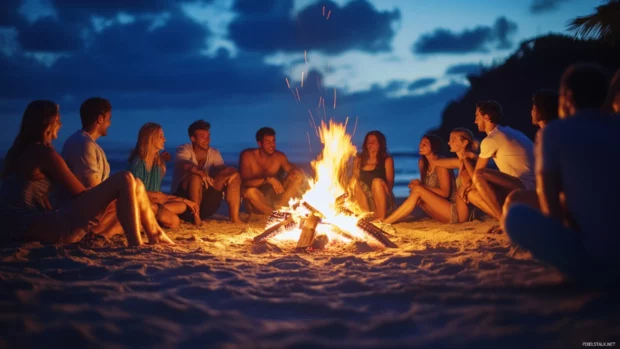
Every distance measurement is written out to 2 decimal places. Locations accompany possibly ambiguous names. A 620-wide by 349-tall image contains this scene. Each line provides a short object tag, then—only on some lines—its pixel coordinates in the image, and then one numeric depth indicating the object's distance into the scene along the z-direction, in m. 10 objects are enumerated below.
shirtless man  8.35
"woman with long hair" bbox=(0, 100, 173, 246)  5.03
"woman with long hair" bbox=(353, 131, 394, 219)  7.94
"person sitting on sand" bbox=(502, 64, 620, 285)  2.93
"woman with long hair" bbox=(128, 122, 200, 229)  6.88
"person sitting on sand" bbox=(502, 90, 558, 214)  5.16
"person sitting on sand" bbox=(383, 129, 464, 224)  7.43
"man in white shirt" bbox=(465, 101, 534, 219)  5.91
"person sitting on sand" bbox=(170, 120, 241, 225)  7.60
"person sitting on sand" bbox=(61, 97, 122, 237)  5.60
